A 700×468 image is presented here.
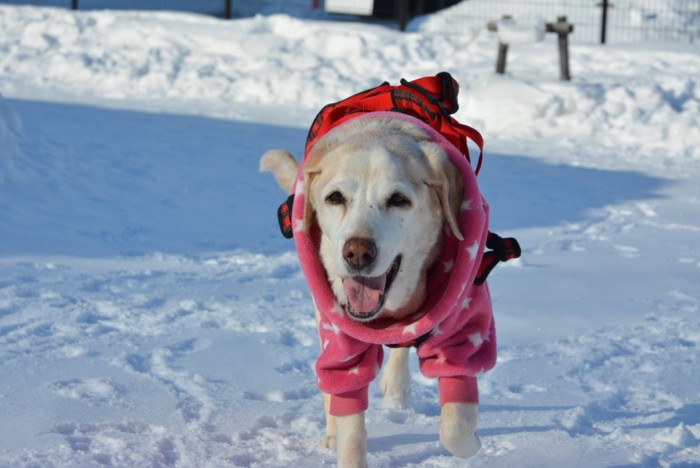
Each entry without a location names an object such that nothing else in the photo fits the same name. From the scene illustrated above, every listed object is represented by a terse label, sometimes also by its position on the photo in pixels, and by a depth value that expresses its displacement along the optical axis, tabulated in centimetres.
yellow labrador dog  276
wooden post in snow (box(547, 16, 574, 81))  1261
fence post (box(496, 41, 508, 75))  1283
